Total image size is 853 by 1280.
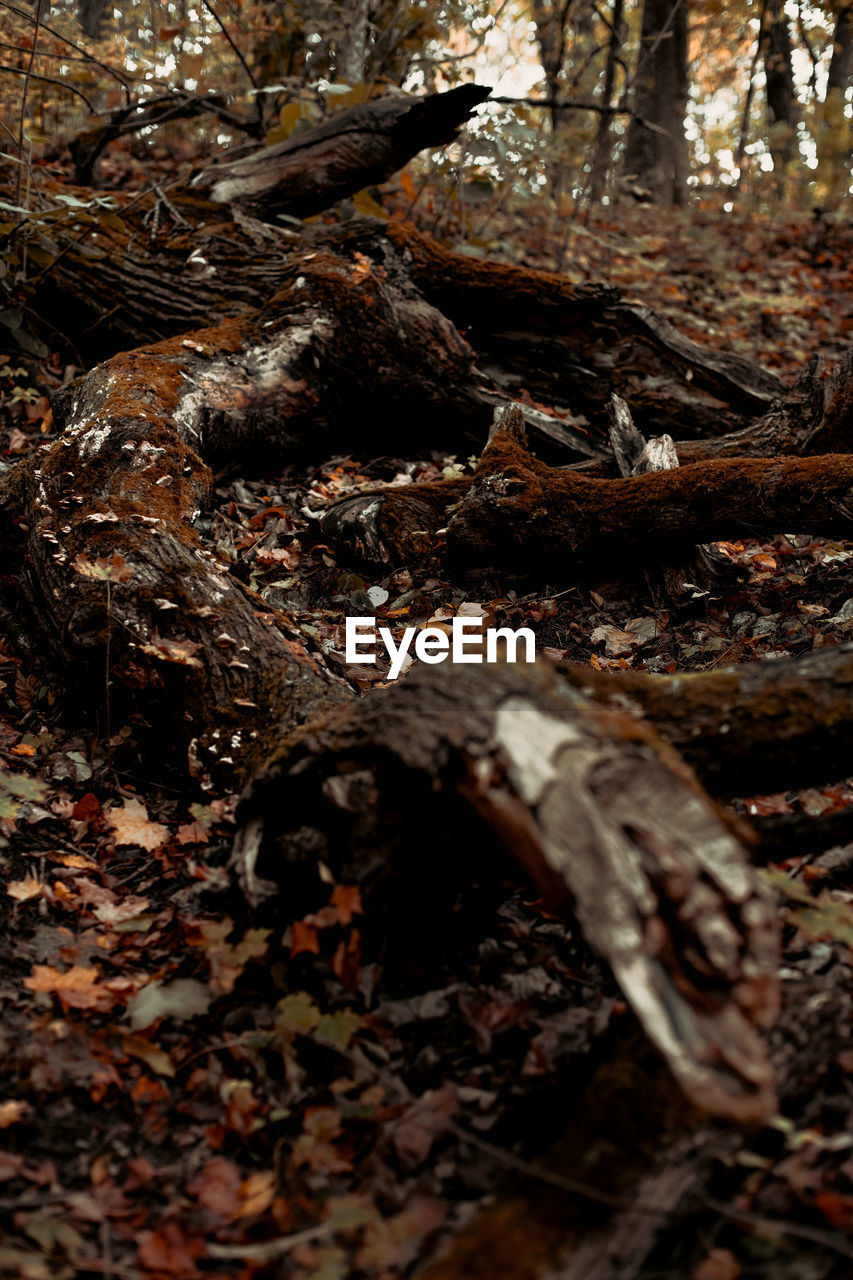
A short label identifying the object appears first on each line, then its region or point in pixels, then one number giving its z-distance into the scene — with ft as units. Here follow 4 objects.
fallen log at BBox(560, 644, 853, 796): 6.66
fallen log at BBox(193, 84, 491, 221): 20.20
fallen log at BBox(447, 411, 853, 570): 12.70
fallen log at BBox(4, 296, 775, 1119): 4.80
